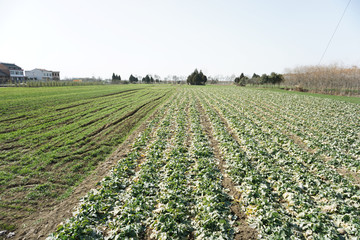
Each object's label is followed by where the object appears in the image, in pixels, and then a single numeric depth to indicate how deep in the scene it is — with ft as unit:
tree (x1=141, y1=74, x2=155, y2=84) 434.88
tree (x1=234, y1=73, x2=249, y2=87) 321.99
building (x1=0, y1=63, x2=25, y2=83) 299.38
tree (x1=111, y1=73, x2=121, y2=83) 418.51
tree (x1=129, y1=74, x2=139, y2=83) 436.35
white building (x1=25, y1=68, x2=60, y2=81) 382.63
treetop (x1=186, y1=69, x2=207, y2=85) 351.05
